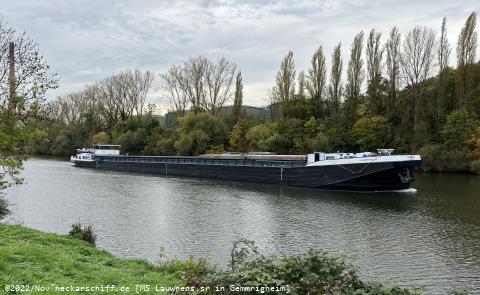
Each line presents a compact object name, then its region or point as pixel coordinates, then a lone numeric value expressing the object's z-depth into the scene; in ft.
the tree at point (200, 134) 224.74
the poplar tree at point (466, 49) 164.86
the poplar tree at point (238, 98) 240.75
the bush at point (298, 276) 20.65
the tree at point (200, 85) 253.85
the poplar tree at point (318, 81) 205.57
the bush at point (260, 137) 199.24
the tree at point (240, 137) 214.07
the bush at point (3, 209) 69.04
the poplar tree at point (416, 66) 177.64
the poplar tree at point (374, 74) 187.21
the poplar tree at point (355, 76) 192.65
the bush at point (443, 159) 155.84
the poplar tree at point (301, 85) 211.82
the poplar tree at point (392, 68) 185.06
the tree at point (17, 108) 43.50
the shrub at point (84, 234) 46.65
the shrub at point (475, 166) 144.05
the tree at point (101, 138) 281.89
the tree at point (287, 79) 214.69
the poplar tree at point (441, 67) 171.01
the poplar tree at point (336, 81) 197.57
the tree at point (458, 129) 156.04
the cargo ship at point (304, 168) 108.27
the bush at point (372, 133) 176.45
